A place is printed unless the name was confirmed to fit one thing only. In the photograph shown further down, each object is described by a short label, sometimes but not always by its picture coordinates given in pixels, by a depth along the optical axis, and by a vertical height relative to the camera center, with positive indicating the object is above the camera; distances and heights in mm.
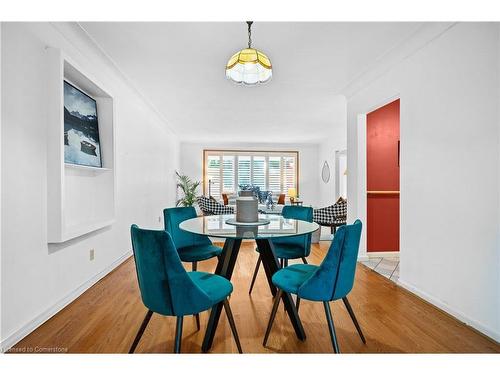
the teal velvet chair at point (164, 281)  1390 -480
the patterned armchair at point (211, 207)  5004 -409
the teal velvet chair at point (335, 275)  1565 -509
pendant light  2047 +858
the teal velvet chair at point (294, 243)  2471 -541
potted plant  7289 -153
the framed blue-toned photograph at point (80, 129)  2541 +540
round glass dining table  1725 -304
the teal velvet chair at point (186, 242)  2432 -531
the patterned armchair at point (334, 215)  4781 -524
